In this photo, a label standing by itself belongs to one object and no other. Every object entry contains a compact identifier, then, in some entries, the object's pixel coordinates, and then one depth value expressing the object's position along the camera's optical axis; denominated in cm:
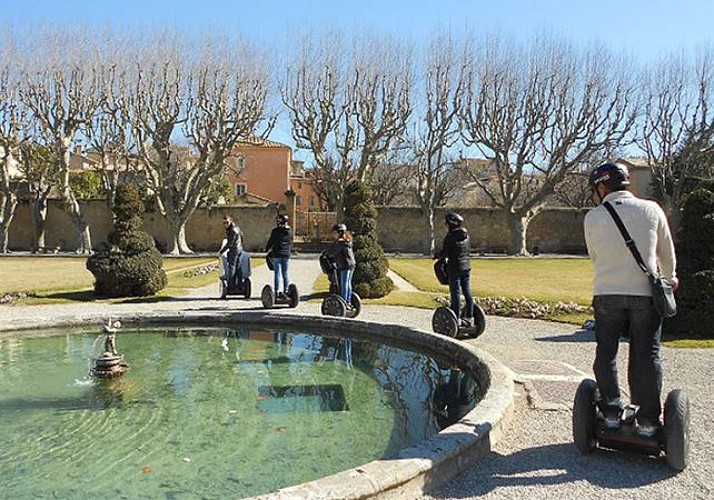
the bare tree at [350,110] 3225
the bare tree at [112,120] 3184
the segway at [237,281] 1355
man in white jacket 389
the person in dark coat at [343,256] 1074
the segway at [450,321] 862
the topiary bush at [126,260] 1381
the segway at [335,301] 1064
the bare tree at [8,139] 3250
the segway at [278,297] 1208
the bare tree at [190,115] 3131
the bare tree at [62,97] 3209
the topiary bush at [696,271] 935
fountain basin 328
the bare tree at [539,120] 3228
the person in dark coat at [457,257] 846
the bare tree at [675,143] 3416
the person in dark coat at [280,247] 1194
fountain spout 689
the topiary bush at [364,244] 1427
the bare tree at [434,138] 3328
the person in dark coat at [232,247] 1331
